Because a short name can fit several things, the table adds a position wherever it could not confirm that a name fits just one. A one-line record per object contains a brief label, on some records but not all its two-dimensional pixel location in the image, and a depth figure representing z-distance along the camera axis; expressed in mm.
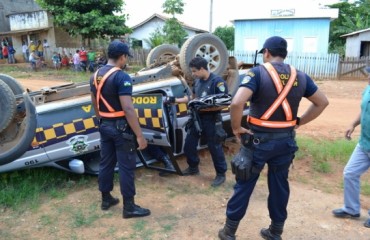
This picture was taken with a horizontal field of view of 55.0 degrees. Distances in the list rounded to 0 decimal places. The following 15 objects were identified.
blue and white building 19625
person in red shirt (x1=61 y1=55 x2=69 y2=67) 20911
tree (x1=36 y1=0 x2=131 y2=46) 18688
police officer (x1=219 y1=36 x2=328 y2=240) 2742
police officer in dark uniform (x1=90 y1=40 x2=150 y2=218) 3279
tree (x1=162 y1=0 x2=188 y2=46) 23188
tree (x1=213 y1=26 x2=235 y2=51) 34438
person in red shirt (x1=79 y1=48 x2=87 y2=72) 18719
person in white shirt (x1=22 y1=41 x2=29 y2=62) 23578
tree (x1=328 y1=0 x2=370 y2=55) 23750
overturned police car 3633
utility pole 20080
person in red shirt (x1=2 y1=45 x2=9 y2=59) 23734
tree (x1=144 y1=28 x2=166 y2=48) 23188
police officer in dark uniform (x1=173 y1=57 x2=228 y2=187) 4258
